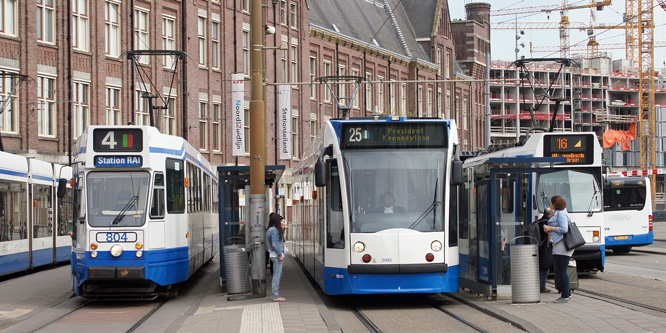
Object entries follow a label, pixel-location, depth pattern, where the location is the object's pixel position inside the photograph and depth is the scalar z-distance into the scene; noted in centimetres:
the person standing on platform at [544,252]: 1589
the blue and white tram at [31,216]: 2181
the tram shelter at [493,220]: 1512
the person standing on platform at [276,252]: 1587
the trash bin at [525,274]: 1427
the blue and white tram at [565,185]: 1670
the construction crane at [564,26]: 14975
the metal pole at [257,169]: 1641
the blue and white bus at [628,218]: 2981
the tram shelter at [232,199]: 1917
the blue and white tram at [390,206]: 1439
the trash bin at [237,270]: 1659
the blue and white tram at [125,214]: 1598
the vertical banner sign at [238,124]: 4388
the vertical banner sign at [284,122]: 4822
